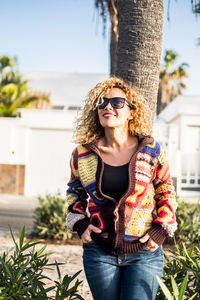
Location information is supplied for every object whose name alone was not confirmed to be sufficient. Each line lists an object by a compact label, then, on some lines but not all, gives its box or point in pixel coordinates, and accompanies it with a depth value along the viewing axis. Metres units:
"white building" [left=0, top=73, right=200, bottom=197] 13.29
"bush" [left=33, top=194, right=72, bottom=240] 6.48
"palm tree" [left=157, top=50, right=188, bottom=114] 29.25
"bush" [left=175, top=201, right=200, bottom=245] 6.01
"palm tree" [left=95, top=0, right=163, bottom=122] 4.56
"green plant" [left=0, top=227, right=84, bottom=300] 2.55
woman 2.41
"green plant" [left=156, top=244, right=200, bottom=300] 2.79
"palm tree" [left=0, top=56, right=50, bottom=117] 18.39
